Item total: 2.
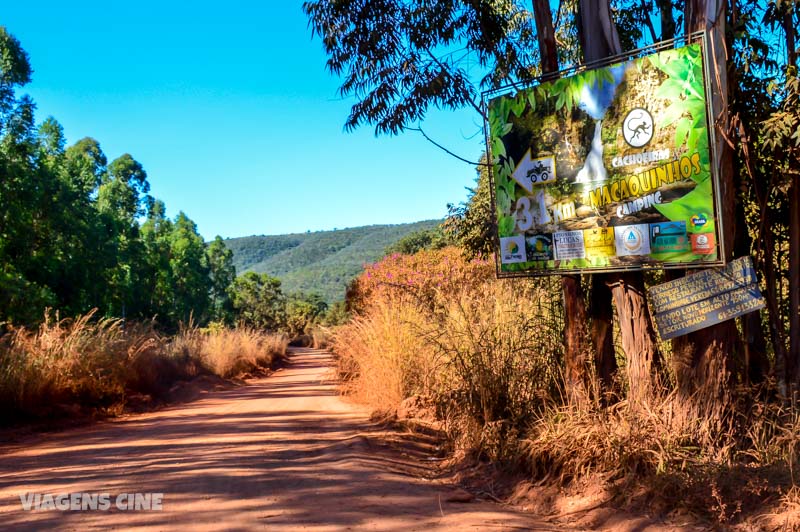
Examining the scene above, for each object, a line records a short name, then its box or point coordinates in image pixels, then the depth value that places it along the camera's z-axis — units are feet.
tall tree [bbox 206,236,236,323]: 188.55
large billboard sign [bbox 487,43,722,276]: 18.97
